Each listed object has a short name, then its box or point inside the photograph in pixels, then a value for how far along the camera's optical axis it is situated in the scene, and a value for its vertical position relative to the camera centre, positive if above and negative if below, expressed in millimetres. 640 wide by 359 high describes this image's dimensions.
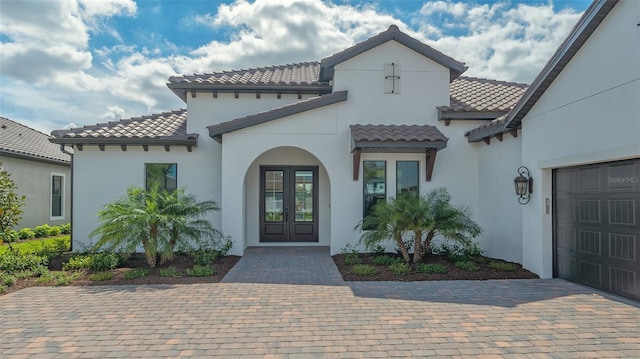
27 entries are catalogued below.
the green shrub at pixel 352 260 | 8727 -1619
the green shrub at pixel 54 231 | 14637 -1484
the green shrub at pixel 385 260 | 8609 -1606
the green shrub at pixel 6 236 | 8817 -999
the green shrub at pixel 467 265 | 8016 -1616
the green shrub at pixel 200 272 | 7660 -1632
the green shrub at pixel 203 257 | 8602 -1518
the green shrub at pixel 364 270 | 7633 -1624
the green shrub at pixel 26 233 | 13508 -1445
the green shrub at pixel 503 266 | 7973 -1632
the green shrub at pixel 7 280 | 7033 -1645
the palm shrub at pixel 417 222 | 8234 -675
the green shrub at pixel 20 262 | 7965 -1488
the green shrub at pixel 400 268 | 7750 -1608
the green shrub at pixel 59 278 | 7172 -1671
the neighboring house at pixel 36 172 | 14258 +884
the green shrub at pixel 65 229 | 15414 -1473
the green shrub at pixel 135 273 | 7562 -1655
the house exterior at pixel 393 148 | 6359 +1129
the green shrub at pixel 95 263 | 8234 -1543
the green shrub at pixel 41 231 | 14182 -1432
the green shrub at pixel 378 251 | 9630 -1552
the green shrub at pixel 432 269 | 7852 -1638
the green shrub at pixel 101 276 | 7402 -1668
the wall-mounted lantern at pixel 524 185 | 7926 +131
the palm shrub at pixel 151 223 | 8016 -661
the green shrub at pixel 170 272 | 7688 -1654
